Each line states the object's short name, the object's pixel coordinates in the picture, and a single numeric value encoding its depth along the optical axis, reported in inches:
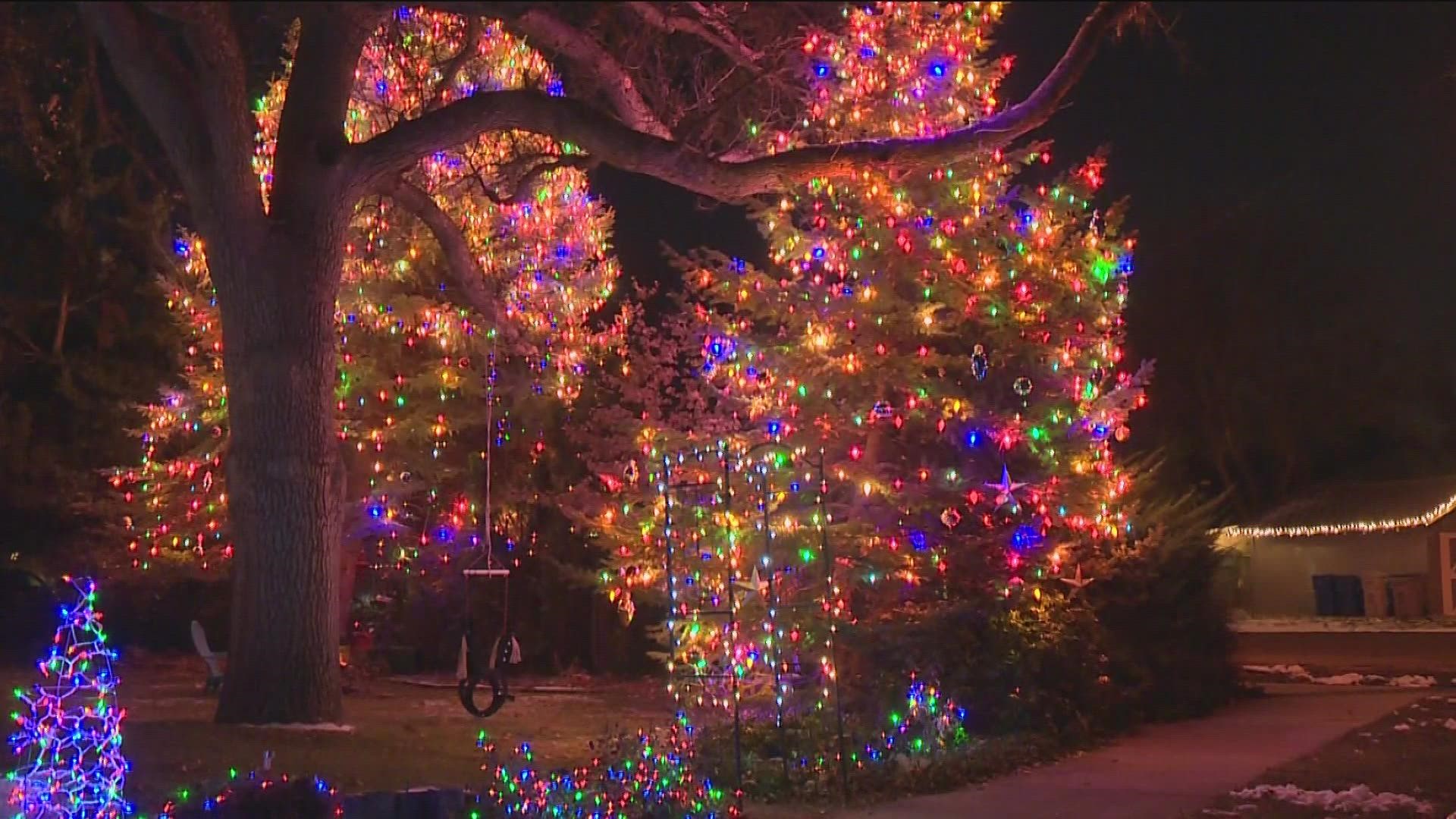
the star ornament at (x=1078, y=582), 501.7
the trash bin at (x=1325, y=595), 1125.7
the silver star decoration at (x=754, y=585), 458.3
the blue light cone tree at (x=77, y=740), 267.3
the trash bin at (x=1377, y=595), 1079.6
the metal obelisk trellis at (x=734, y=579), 394.9
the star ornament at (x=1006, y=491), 489.1
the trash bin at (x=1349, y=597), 1108.5
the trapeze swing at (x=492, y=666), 378.0
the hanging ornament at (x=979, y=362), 498.3
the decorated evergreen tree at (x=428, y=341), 641.6
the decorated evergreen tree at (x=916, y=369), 493.7
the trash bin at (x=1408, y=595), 1071.0
